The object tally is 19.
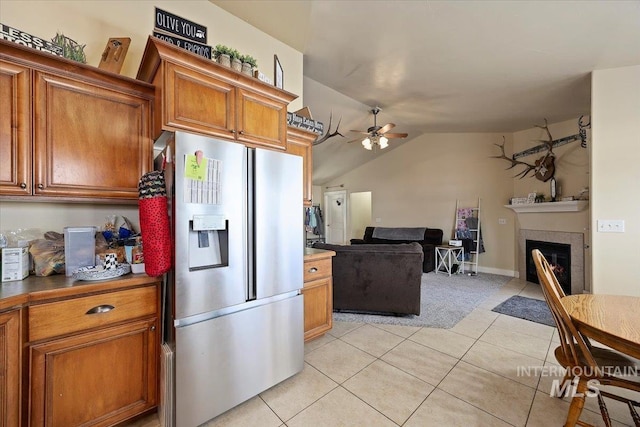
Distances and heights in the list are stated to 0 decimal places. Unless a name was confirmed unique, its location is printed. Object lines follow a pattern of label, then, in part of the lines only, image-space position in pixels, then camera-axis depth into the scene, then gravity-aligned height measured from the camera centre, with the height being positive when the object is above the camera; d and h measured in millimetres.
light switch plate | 2652 -144
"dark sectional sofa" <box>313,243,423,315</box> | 3006 -772
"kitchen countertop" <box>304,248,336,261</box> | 2334 -398
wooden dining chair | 1254 -807
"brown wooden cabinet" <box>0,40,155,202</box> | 1276 +488
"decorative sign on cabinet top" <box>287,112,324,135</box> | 2383 +887
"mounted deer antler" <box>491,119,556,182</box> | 4324 +832
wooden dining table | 1090 -538
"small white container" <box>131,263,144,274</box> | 1528 -323
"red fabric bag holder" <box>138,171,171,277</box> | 1345 -72
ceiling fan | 4406 +1372
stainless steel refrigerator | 1383 -367
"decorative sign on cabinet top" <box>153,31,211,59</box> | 1703 +1149
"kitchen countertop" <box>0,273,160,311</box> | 1110 -351
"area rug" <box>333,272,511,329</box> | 2990 -1278
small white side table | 5305 -942
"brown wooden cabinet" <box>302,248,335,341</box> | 2350 -774
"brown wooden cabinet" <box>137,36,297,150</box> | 1438 +750
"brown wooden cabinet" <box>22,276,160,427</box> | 1175 -718
